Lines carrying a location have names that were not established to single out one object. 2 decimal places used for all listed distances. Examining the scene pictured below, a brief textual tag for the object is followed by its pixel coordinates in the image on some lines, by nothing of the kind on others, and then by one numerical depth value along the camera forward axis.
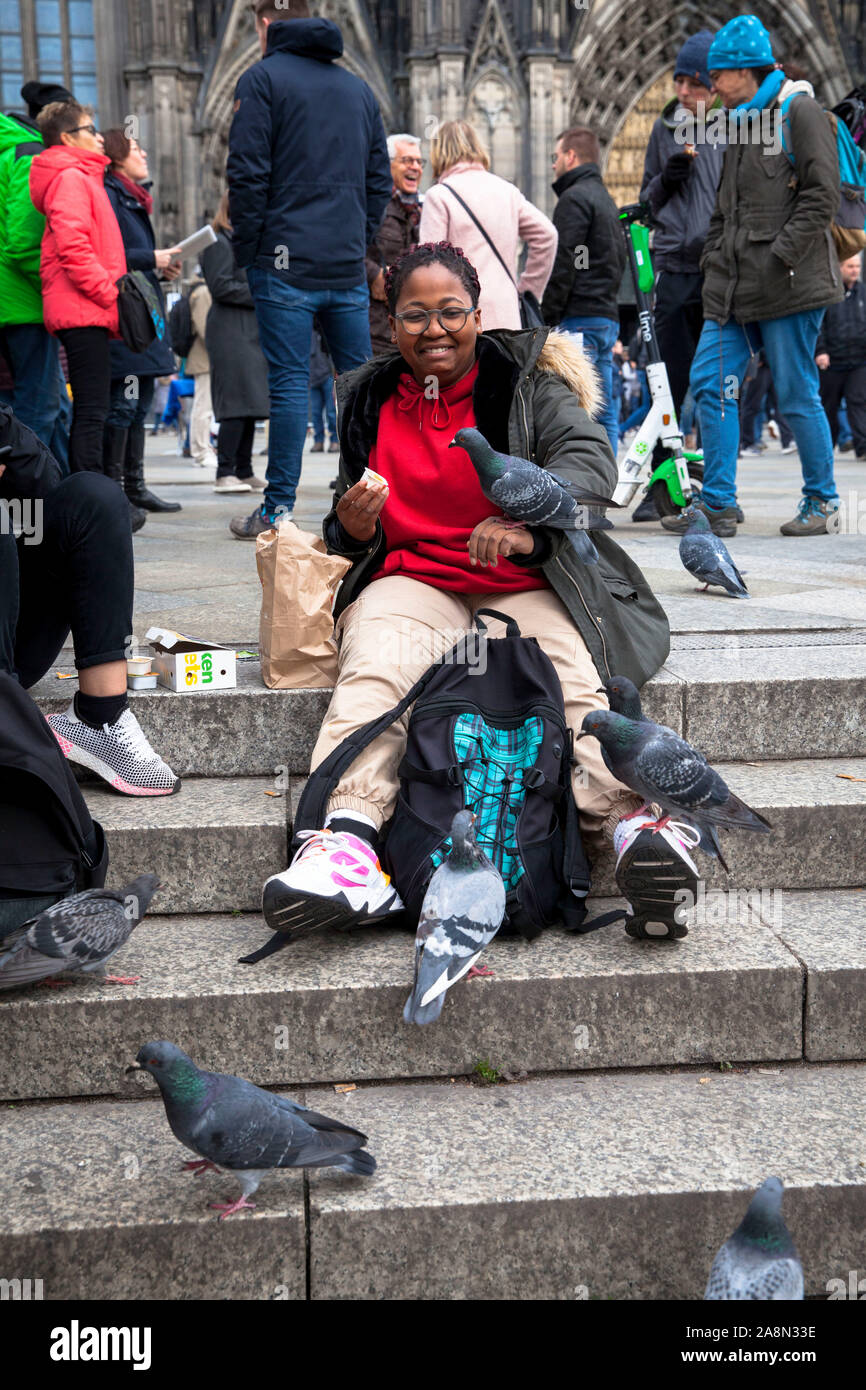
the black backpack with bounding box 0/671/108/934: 2.74
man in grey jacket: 7.19
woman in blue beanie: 6.01
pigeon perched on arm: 3.22
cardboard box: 3.58
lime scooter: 6.98
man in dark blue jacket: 5.84
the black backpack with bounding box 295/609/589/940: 2.99
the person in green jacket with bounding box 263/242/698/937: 3.29
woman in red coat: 5.72
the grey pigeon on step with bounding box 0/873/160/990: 2.67
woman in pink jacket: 6.30
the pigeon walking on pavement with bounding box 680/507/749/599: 4.88
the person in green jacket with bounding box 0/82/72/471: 5.86
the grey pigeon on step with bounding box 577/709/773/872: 2.86
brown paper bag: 3.58
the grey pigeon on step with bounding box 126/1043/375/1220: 2.31
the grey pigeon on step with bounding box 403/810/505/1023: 2.64
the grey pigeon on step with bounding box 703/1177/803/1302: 2.15
